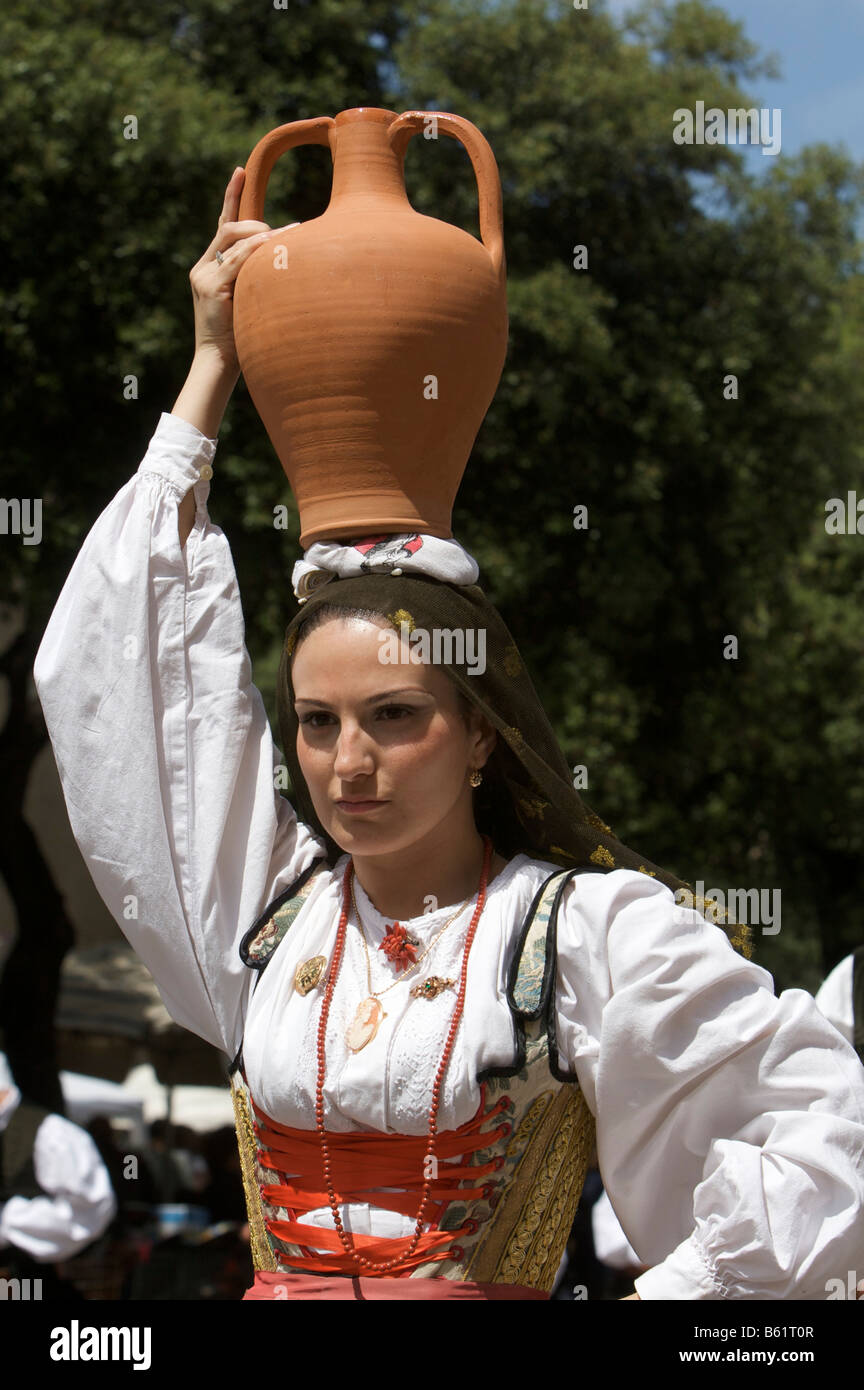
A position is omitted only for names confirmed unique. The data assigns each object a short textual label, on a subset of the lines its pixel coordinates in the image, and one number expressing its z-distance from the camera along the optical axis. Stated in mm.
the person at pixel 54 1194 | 5934
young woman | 2471
